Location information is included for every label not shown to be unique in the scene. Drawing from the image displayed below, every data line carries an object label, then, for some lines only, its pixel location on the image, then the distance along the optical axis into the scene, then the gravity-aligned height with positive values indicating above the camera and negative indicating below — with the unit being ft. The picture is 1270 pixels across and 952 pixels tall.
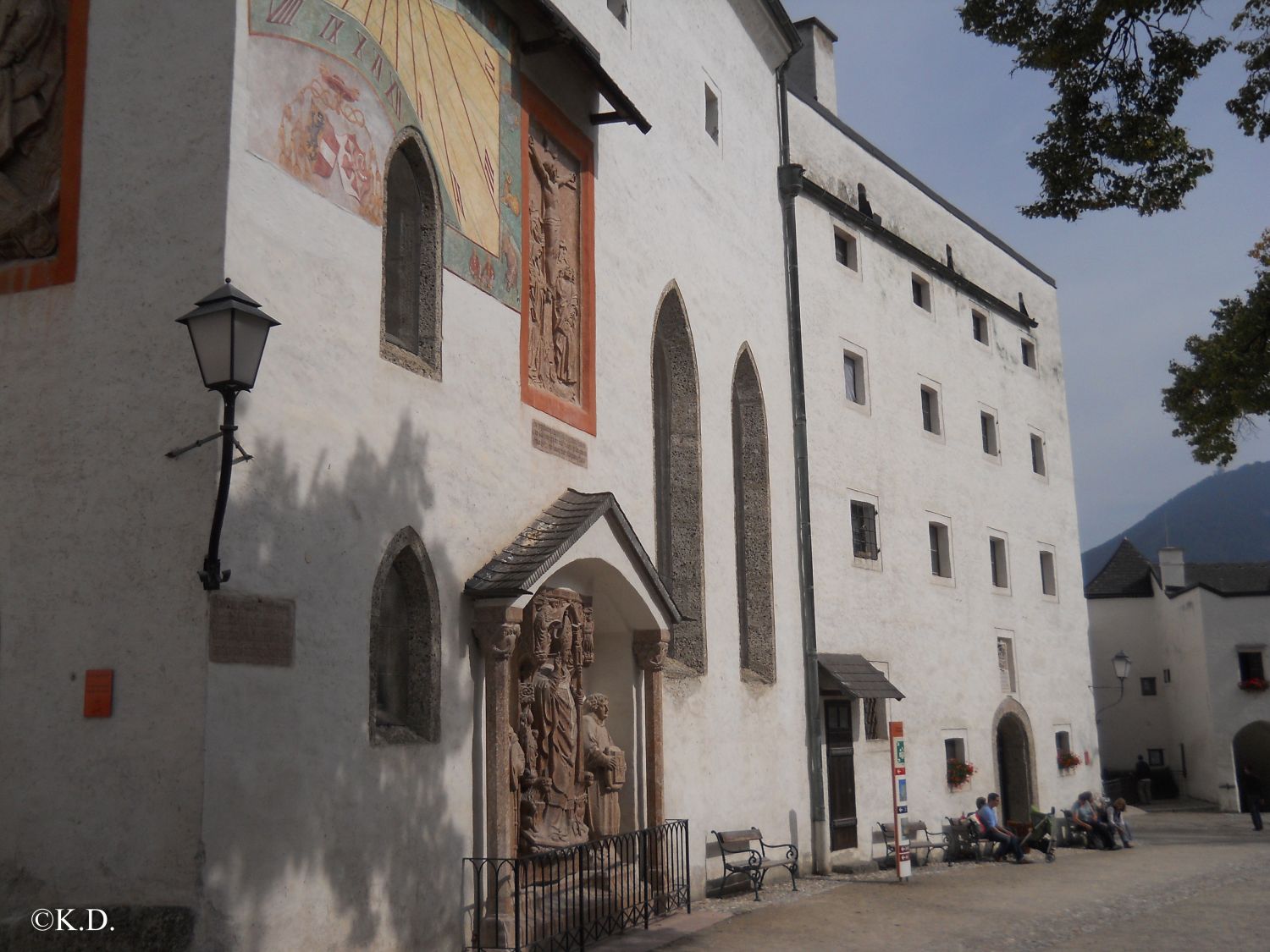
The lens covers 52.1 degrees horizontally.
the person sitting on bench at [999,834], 64.75 -4.70
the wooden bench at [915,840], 59.82 -4.67
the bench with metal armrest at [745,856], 45.47 -4.01
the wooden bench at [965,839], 65.21 -4.93
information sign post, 53.06 -2.09
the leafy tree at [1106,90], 29.53 +14.85
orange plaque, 23.90 +1.16
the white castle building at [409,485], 24.23 +6.44
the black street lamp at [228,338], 22.34 +7.05
